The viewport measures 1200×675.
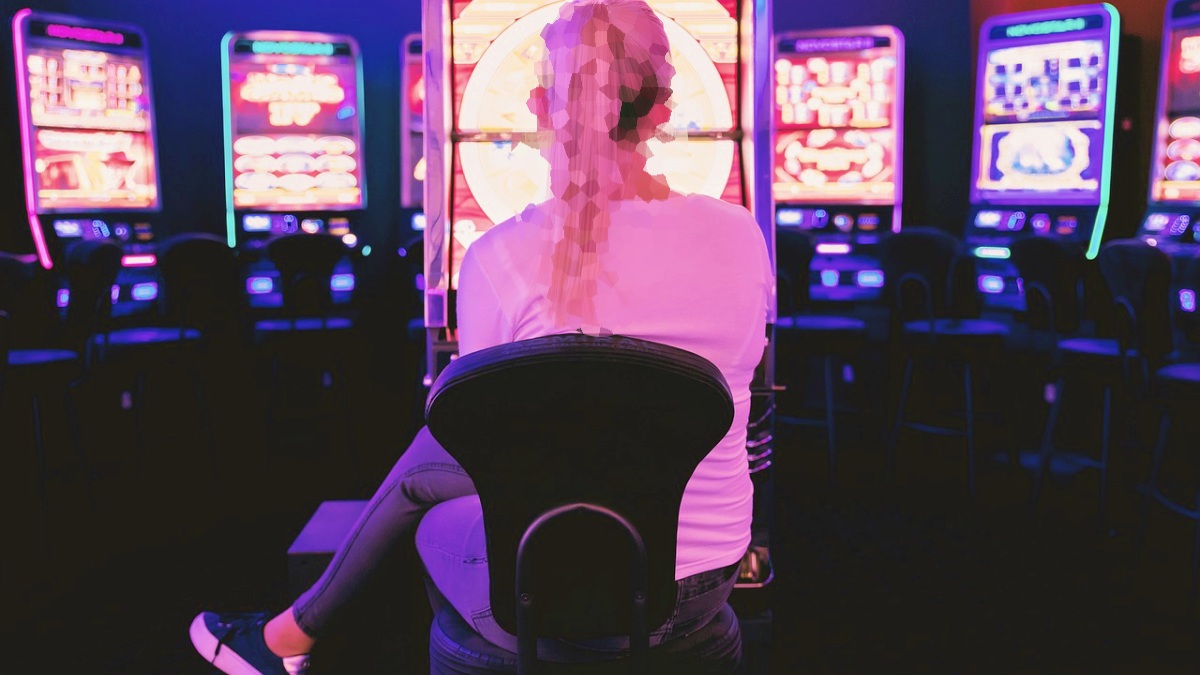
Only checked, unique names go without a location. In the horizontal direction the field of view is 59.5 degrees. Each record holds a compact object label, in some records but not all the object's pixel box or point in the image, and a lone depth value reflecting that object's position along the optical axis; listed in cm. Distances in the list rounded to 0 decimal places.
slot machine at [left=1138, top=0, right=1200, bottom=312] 362
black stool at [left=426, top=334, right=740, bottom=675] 94
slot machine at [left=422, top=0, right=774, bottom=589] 189
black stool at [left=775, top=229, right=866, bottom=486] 364
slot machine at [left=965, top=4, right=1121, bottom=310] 392
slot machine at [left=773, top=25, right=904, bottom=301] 438
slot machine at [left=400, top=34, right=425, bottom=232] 488
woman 108
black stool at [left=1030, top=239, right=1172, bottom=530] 273
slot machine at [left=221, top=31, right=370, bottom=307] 465
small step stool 191
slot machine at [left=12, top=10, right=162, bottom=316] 416
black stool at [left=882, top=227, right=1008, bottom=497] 354
